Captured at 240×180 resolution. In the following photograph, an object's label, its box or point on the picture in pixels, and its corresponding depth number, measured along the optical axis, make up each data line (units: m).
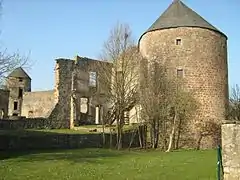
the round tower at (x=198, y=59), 29.03
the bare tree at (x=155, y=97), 27.16
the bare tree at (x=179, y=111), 27.23
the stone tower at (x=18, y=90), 53.63
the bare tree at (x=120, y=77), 26.77
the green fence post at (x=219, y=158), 9.11
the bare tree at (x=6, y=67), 17.96
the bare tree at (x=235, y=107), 40.54
